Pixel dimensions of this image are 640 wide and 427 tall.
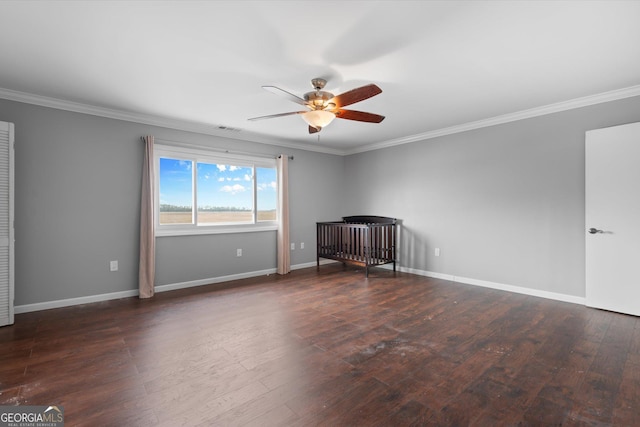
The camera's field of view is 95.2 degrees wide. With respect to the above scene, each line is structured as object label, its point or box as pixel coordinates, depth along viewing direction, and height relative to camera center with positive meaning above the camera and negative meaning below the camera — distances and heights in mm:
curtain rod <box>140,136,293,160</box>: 4150 +1033
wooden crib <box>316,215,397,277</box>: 4875 -476
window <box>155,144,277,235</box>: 4242 +361
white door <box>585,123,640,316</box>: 3027 -16
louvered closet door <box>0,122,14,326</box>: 2863 -106
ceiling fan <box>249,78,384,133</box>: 2500 +1038
